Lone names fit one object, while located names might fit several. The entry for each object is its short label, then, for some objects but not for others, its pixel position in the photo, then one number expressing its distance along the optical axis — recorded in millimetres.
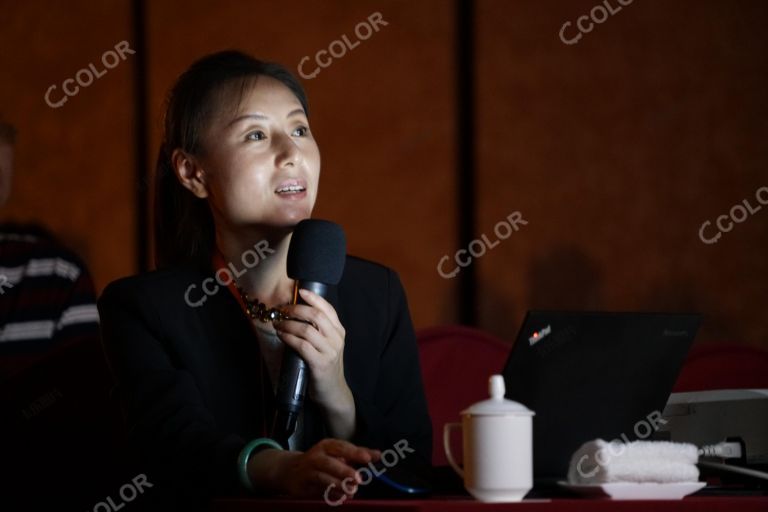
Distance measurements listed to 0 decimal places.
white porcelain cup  4319
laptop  4399
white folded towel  4351
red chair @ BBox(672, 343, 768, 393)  6641
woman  4765
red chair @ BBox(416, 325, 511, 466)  6441
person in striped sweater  6646
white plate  4345
